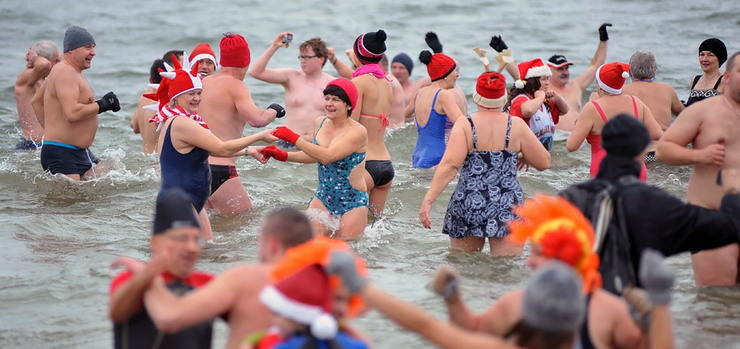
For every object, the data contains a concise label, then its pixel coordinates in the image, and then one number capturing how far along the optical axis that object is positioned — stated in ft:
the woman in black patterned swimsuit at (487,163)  46.50
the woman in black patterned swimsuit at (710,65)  68.64
